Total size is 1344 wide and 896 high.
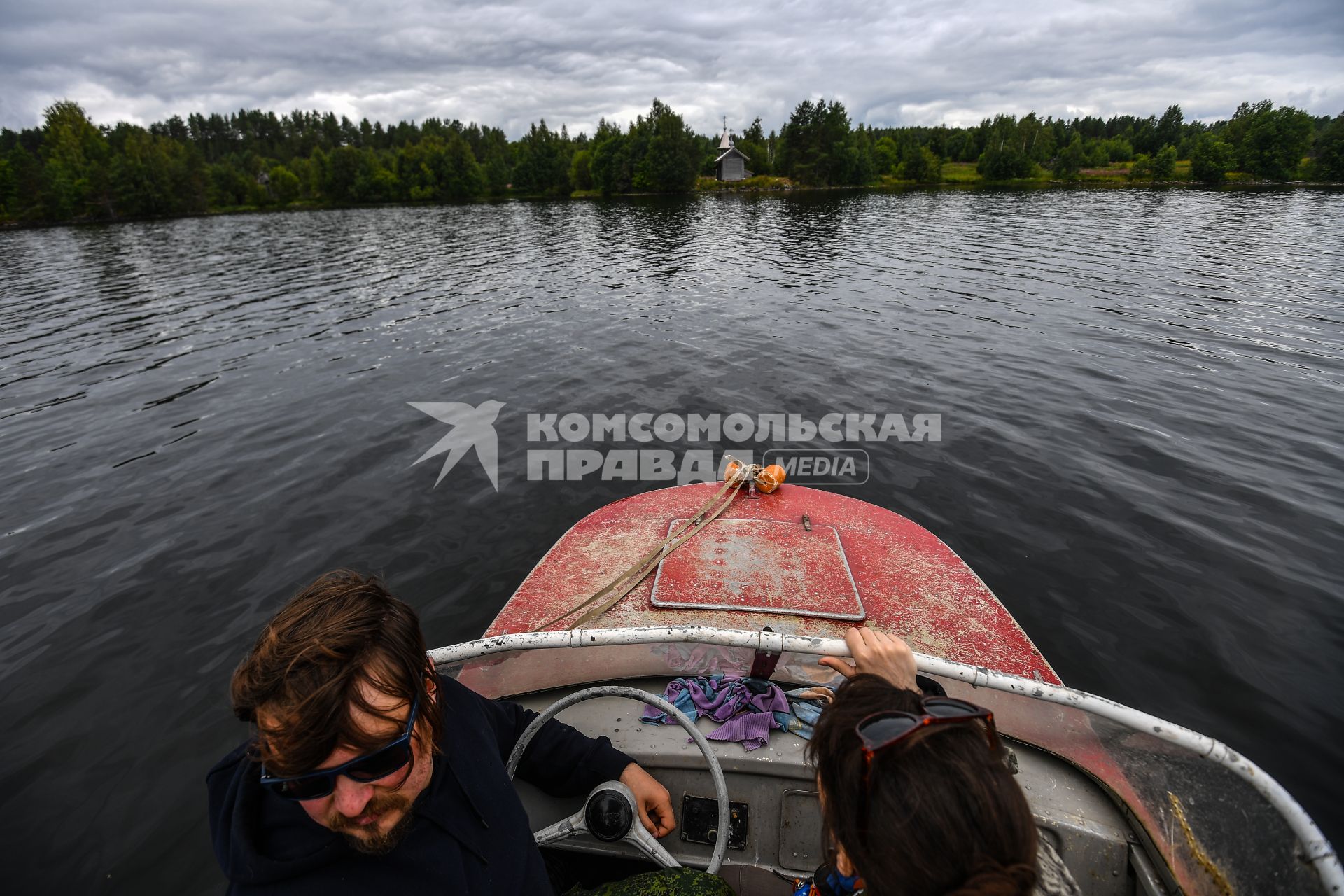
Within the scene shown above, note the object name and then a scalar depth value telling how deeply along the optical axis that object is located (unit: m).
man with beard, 1.47
